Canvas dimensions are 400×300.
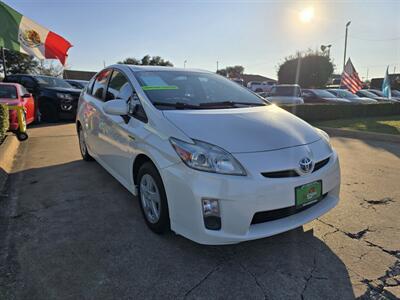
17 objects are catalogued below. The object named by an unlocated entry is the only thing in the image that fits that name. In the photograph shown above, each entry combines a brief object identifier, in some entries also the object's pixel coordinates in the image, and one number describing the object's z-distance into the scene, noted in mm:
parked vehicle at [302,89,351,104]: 14898
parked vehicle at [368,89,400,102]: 22019
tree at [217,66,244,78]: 69375
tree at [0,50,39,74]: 33838
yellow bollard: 7113
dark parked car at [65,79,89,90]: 15089
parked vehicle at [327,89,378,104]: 16222
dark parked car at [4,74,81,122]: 10961
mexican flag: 7867
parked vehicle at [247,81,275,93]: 33281
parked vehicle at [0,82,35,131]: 8143
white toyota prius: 2369
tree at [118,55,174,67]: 49250
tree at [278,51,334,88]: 33344
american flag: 17594
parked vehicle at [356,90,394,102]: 19475
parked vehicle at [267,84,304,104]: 14453
